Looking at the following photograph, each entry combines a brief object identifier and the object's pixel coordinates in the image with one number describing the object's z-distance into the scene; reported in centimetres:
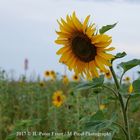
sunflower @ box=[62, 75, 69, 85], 634
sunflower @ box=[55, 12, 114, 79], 192
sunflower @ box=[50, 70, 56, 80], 696
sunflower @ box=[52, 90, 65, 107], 473
